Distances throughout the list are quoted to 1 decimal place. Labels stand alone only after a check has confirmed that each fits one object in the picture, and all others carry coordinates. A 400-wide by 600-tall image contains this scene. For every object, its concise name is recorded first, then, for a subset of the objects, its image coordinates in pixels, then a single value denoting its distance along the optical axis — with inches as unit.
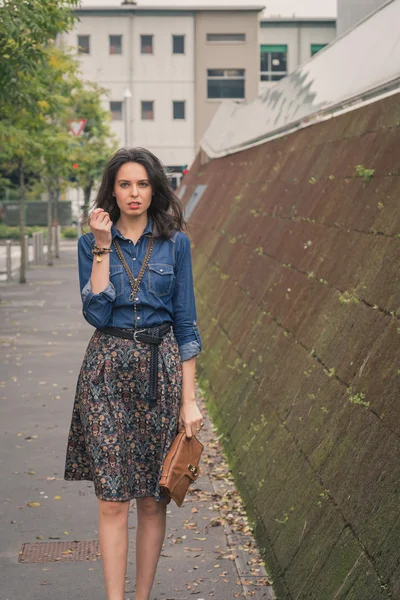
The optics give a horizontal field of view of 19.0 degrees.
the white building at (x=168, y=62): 2652.6
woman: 180.4
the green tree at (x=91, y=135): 1546.5
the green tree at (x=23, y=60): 498.6
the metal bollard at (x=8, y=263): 1060.5
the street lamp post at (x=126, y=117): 1243.8
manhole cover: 231.3
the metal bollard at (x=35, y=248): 1369.3
